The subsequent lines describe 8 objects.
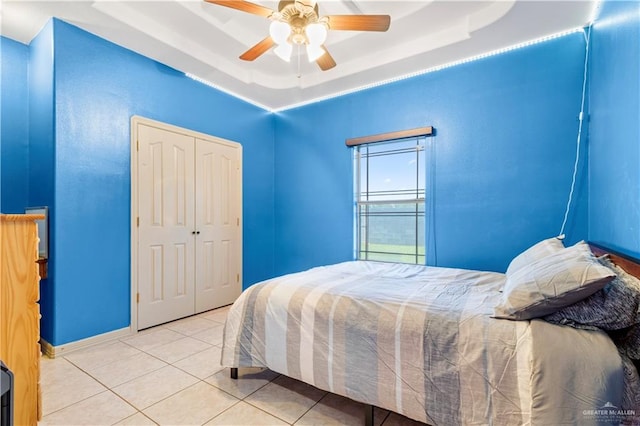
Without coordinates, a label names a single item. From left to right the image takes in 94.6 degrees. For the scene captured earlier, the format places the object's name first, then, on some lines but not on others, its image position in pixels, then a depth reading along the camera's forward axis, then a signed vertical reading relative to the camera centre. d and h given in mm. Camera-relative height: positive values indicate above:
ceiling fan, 1887 +1302
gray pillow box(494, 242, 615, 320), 1161 -298
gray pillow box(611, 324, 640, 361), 1165 -512
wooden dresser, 1137 -379
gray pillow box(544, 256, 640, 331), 1135 -374
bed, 1108 -625
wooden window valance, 3232 +928
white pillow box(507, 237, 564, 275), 1806 -245
